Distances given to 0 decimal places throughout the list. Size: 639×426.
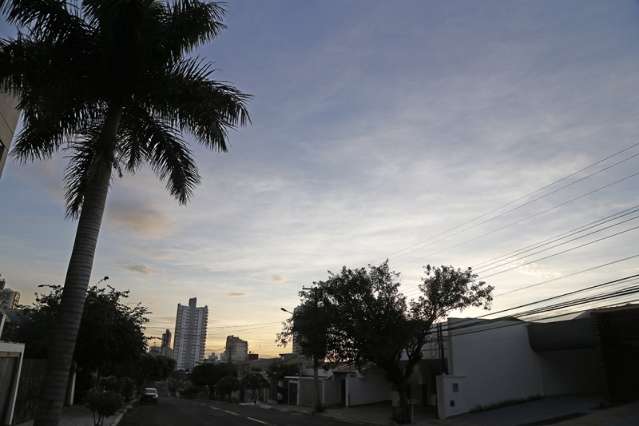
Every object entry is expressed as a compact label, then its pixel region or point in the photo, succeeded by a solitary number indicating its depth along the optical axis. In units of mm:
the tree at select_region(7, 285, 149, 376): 26734
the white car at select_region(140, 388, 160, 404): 44969
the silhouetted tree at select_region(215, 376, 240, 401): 67688
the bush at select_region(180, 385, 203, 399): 89250
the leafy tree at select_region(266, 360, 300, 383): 69250
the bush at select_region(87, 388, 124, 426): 17250
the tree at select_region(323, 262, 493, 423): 27734
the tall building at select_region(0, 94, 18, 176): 14695
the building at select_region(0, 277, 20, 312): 45938
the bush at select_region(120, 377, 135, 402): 38625
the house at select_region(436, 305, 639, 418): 27125
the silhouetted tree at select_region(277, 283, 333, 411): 29031
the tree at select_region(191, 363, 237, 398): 80062
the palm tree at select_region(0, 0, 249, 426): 9023
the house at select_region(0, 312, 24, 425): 17453
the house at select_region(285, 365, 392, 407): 42312
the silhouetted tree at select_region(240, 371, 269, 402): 61991
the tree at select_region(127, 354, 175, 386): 61284
